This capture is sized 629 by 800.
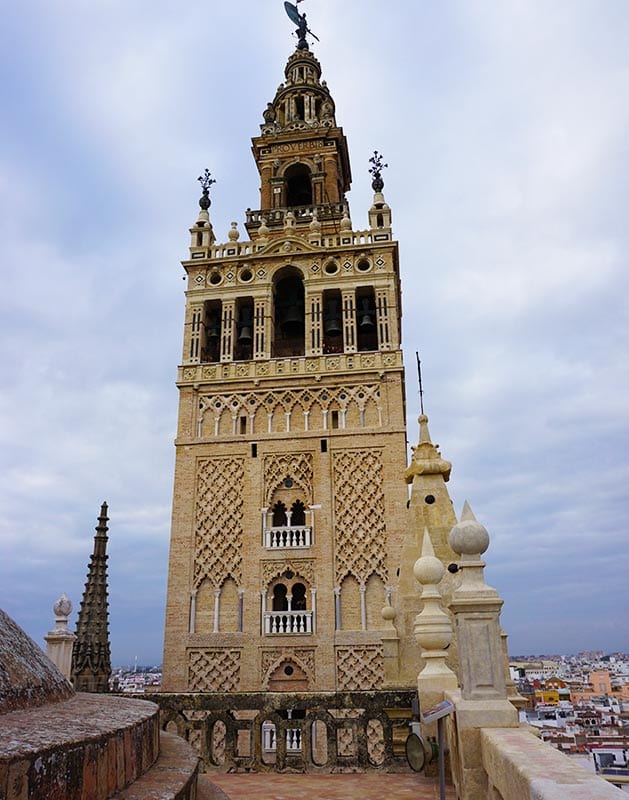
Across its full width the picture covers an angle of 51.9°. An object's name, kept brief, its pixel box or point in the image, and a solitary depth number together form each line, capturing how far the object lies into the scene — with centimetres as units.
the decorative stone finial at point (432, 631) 628
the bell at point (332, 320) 2031
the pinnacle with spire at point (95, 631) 1501
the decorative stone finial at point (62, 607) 1387
